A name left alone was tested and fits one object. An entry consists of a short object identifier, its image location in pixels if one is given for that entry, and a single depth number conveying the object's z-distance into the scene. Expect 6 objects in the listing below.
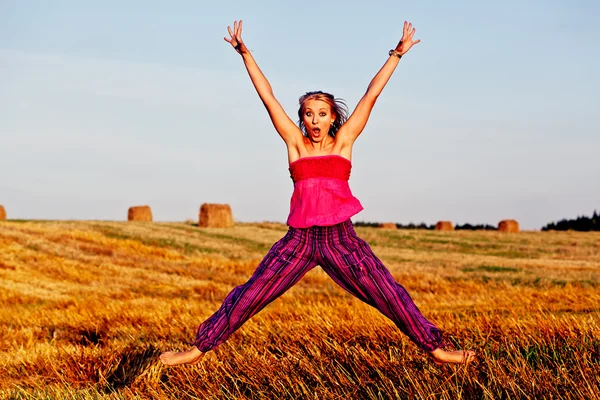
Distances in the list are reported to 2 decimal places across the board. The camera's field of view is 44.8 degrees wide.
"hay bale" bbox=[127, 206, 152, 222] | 35.88
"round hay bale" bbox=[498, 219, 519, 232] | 37.78
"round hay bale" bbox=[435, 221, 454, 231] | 38.38
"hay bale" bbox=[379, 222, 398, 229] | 38.78
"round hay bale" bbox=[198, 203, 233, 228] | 32.94
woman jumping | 4.24
